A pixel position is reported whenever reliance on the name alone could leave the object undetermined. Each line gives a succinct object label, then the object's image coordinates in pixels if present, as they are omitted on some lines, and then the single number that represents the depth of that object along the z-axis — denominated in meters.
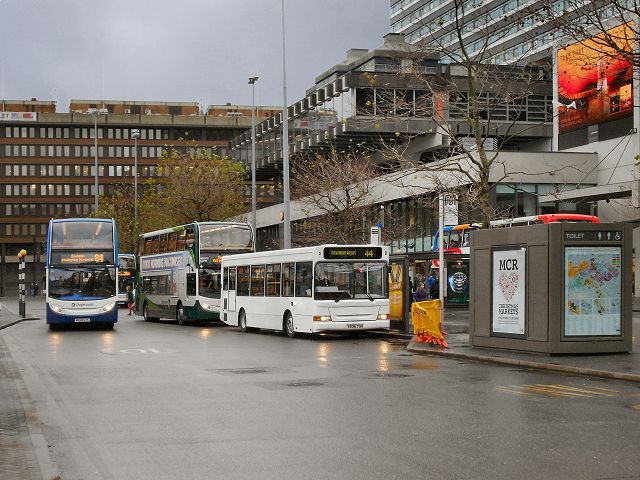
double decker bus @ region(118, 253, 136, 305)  66.12
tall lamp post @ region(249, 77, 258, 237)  48.31
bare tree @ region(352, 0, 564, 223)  23.89
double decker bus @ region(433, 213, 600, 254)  40.28
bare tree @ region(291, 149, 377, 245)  46.75
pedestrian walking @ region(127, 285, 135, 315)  53.19
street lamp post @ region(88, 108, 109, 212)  145.62
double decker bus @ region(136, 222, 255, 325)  37.41
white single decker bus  26.92
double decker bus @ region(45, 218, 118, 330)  33.75
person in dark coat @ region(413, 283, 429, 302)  35.59
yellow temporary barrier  22.89
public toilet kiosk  18.97
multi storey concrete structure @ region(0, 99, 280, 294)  143.62
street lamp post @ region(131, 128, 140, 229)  79.06
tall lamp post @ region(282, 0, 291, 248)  38.68
